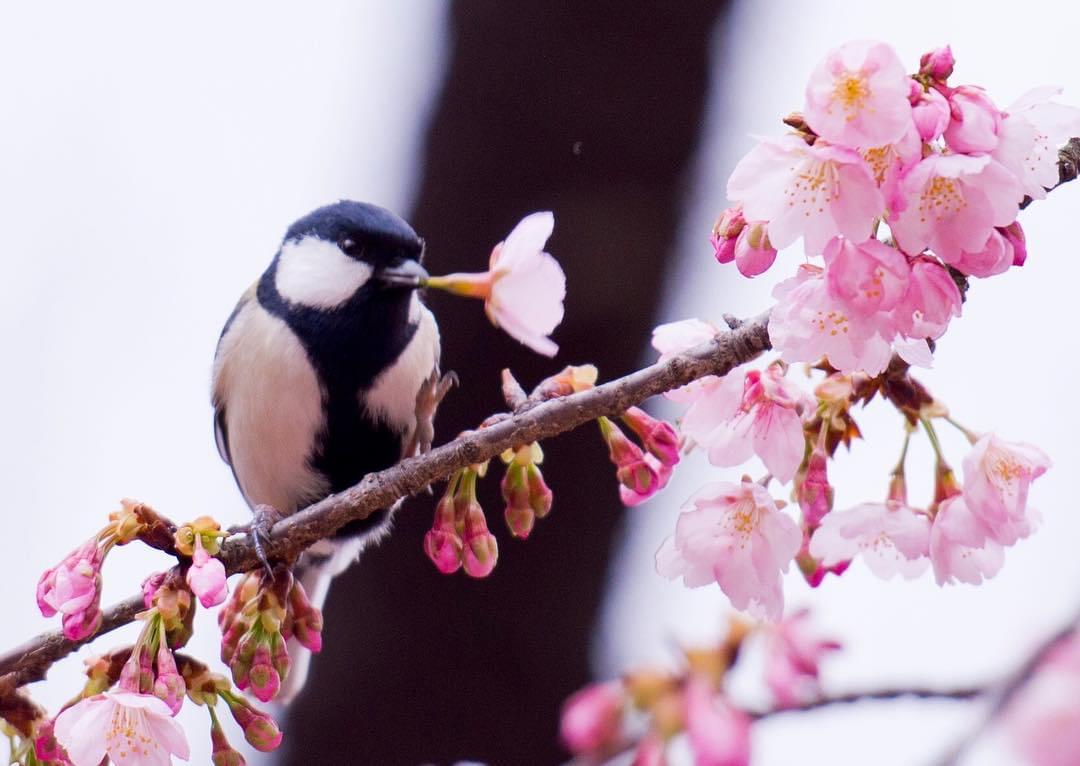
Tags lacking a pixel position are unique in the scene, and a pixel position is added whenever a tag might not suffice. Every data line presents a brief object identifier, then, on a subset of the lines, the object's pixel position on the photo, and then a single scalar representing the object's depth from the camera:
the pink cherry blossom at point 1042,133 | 3.66
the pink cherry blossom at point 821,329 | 3.66
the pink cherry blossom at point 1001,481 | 3.70
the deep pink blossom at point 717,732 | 3.75
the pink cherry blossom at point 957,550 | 3.71
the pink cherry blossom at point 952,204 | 3.65
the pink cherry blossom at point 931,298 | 3.66
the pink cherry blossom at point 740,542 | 3.71
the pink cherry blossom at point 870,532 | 3.72
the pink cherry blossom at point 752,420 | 3.70
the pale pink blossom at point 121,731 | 3.67
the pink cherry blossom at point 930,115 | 3.65
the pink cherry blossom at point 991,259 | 3.66
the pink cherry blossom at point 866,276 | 3.66
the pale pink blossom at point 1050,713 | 3.62
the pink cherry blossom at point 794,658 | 3.81
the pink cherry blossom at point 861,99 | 3.64
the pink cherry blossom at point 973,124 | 3.65
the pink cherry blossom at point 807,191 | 3.65
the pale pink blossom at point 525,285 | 3.69
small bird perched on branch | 3.82
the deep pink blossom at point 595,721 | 3.80
